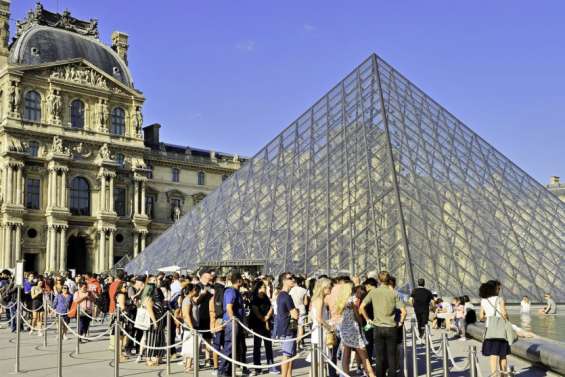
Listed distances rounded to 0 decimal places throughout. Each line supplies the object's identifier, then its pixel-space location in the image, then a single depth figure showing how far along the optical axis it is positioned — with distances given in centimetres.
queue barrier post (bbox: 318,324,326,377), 593
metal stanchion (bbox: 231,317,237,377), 796
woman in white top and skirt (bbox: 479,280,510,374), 719
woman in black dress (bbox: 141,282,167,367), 1004
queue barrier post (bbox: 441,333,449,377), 609
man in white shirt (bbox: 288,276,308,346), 964
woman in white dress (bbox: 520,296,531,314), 1583
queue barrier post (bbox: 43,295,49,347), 1218
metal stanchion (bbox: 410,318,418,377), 766
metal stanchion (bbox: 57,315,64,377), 851
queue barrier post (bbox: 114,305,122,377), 814
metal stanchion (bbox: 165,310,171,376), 920
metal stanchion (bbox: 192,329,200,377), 741
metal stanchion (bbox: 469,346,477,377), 529
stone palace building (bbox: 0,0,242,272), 4203
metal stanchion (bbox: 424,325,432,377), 684
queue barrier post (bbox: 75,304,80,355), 1145
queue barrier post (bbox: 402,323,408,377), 813
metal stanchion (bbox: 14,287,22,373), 933
